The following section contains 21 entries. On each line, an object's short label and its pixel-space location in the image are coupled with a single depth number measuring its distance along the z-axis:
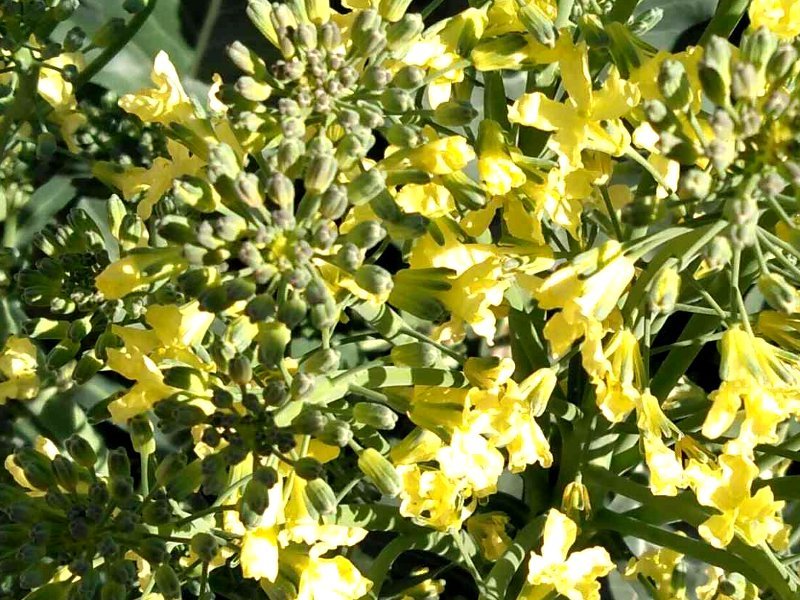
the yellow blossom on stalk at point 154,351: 0.51
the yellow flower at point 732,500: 0.52
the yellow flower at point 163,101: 0.53
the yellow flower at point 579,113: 0.51
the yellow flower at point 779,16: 0.50
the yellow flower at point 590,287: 0.51
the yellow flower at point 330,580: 0.52
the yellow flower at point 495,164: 0.52
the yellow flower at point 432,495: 0.52
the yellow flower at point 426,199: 0.52
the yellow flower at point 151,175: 0.52
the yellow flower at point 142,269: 0.51
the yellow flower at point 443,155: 0.52
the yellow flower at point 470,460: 0.52
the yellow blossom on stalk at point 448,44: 0.52
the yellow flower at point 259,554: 0.51
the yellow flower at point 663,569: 0.57
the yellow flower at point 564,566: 0.54
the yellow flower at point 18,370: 0.57
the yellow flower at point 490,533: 0.57
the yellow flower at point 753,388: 0.51
